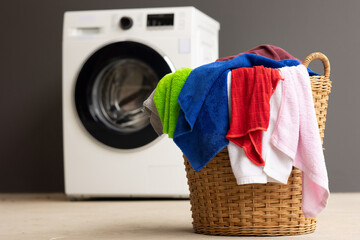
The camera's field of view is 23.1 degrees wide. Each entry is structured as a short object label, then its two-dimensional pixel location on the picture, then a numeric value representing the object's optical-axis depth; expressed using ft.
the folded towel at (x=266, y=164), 8.93
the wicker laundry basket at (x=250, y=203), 9.18
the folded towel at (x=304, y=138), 8.98
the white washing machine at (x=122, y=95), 12.82
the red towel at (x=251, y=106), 8.97
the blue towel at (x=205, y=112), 9.13
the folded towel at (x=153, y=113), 9.64
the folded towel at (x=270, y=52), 9.73
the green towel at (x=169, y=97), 9.36
